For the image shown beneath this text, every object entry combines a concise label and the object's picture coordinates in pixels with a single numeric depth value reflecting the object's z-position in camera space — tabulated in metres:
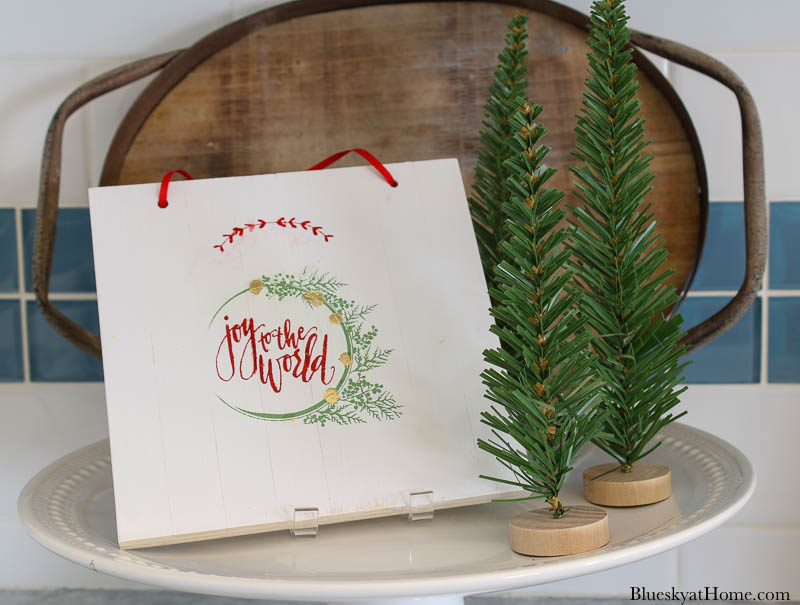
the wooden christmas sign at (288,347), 0.41
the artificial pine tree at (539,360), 0.37
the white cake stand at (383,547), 0.34
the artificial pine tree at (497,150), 0.50
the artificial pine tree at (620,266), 0.42
